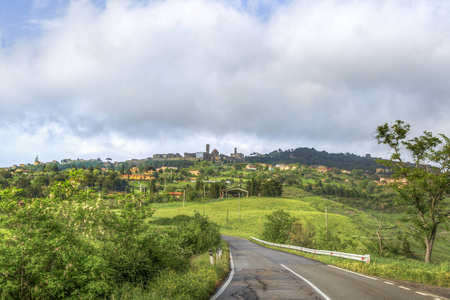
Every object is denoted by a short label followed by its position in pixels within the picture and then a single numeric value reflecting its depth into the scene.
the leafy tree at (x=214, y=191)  121.50
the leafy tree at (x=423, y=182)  19.83
